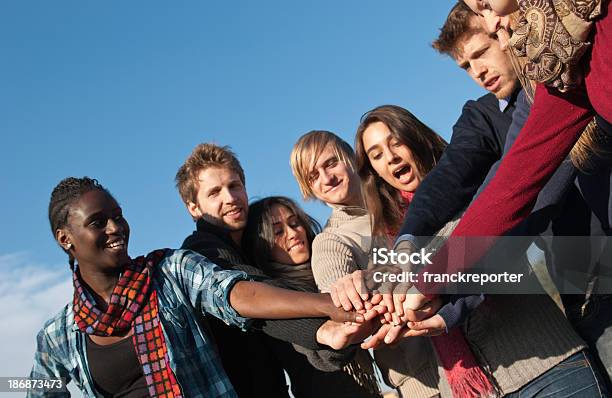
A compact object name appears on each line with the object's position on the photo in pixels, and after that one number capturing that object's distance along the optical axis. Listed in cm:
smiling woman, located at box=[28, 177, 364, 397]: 344
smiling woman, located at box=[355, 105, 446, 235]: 385
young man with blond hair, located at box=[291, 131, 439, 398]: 358
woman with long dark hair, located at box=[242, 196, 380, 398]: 389
